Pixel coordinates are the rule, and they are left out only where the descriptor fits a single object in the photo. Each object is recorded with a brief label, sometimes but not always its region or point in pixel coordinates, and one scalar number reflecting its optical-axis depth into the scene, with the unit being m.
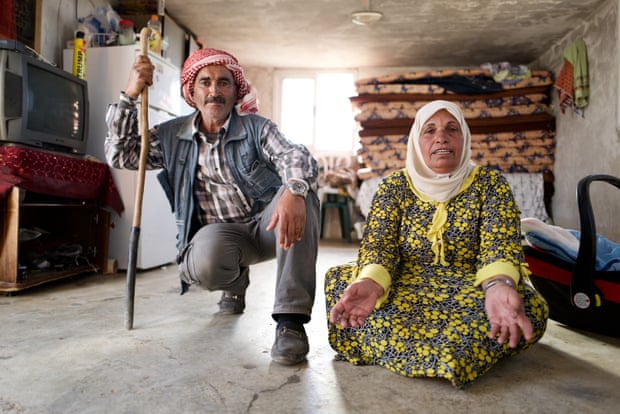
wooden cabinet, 2.66
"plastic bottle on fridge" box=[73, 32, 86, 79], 3.45
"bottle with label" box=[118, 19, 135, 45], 3.67
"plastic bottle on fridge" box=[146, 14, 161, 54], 3.83
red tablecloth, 2.60
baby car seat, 1.86
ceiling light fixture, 4.62
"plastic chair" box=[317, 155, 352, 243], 6.65
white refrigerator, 3.50
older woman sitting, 1.40
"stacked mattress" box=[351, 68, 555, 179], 5.68
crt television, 2.59
